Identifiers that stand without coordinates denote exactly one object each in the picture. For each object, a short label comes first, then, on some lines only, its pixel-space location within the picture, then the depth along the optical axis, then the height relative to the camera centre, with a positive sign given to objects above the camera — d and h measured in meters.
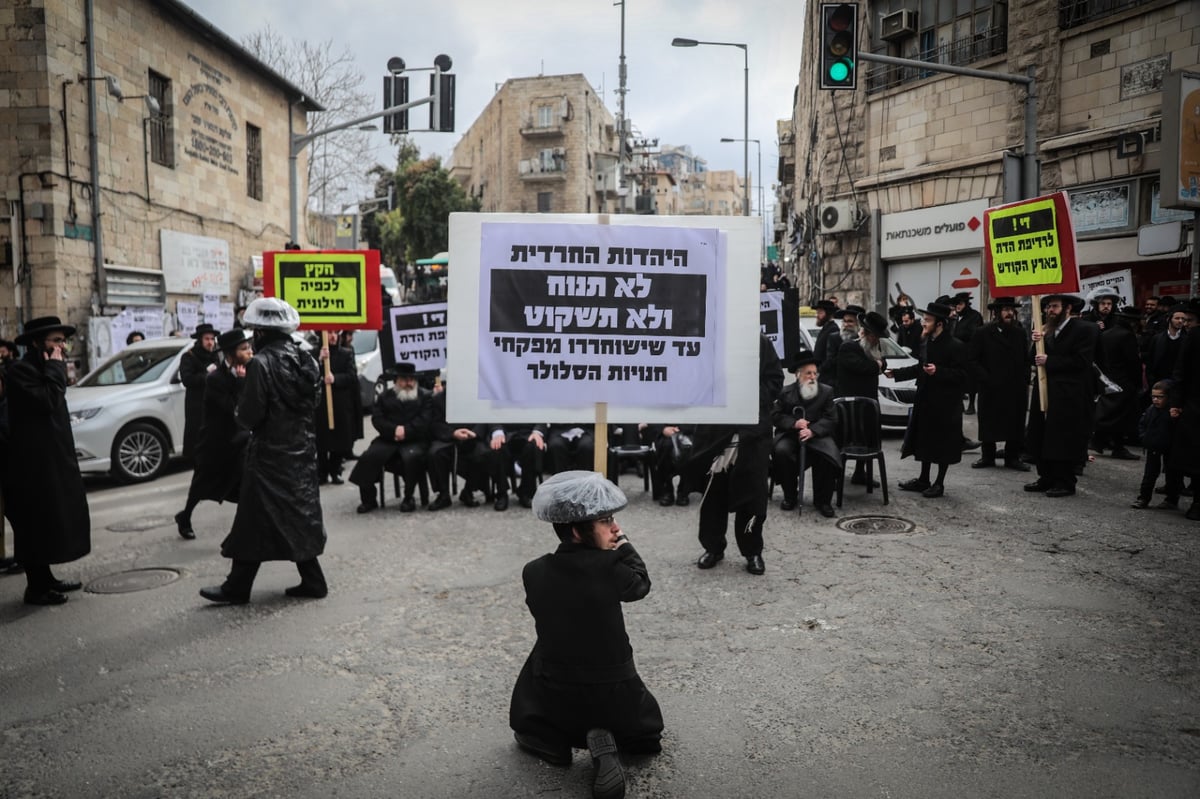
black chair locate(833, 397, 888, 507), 9.06 -0.82
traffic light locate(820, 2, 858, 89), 11.61 +3.79
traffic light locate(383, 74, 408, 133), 19.02 +5.12
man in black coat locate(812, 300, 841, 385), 11.26 +0.00
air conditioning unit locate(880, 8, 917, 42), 20.06 +7.02
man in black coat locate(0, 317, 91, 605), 5.99 -0.83
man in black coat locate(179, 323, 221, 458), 8.98 -0.29
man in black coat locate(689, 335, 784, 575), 6.45 -0.96
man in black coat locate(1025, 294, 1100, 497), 8.80 -0.52
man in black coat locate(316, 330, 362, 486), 10.52 -0.88
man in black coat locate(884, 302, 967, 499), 9.05 -0.63
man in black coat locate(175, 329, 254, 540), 7.64 -0.85
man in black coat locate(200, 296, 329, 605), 5.83 -0.80
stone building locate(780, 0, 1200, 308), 15.48 +4.17
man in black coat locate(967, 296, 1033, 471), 10.37 -0.40
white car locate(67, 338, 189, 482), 10.64 -0.83
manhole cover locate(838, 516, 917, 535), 7.66 -1.57
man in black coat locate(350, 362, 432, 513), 9.12 -0.98
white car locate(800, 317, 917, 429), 12.77 -0.80
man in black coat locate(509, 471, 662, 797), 3.55 -1.12
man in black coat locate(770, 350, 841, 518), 8.48 -0.88
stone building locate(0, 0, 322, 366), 16.45 +3.79
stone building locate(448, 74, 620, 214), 67.69 +14.89
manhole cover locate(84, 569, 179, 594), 6.43 -1.72
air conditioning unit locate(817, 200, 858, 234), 21.91 +3.05
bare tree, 35.44 +7.48
